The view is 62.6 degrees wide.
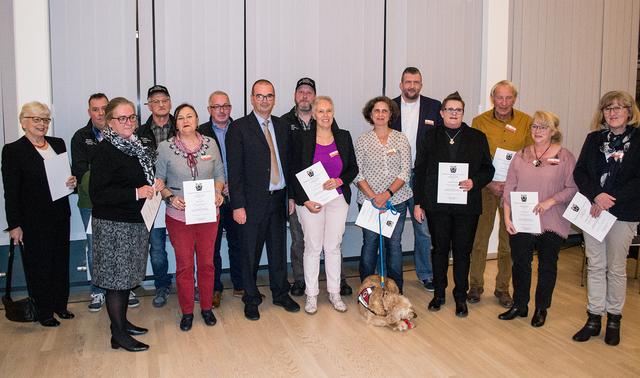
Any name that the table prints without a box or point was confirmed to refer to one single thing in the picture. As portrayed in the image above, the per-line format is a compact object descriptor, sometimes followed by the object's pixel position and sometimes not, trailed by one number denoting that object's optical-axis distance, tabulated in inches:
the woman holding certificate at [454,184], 147.1
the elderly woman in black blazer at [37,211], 137.3
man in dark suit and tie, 144.8
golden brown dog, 142.3
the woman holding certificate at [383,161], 154.6
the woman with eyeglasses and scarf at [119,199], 117.7
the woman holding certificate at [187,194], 133.7
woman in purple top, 148.8
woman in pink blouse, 137.6
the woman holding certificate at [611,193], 125.6
